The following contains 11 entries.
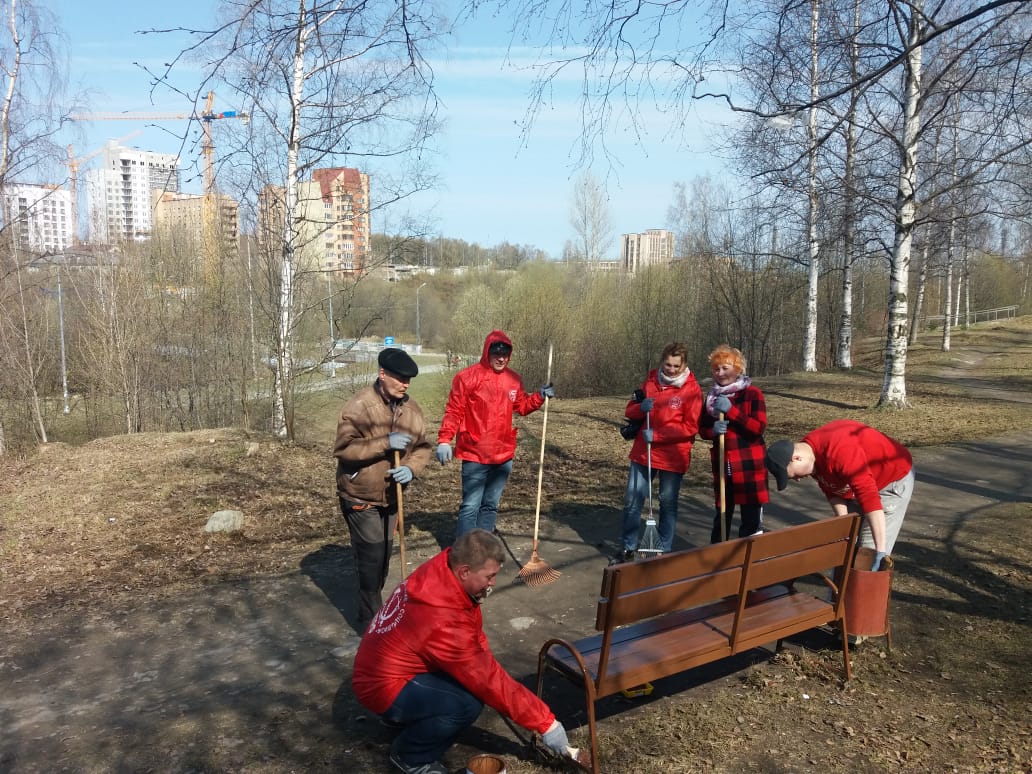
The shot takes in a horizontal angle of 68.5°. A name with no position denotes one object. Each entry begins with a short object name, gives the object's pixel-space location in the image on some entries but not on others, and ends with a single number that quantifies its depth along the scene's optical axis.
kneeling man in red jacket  2.98
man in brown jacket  4.48
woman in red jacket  5.41
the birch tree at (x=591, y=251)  35.34
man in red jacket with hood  5.52
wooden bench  3.18
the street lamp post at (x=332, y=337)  12.49
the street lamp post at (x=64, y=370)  20.75
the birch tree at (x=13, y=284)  13.64
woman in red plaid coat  5.12
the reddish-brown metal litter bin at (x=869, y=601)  4.19
